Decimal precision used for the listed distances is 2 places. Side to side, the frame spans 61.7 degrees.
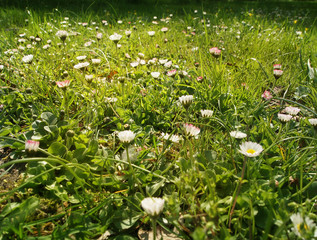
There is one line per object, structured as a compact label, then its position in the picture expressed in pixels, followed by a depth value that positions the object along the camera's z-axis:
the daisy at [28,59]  0.53
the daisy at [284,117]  0.36
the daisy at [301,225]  0.20
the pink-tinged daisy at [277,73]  0.45
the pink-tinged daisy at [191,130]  0.34
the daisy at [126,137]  0.30
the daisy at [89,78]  0.47
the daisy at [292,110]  0.40
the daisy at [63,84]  0.42
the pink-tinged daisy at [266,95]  0.48
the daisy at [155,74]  0.56
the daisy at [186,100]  0.36
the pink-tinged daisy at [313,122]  0.34
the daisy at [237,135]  0.33
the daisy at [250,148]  0.29
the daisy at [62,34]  0.57
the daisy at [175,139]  0.37
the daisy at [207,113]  0.39
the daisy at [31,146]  0.28
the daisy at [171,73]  0.52
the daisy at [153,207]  0.22
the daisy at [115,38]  0.59
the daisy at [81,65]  0.53
